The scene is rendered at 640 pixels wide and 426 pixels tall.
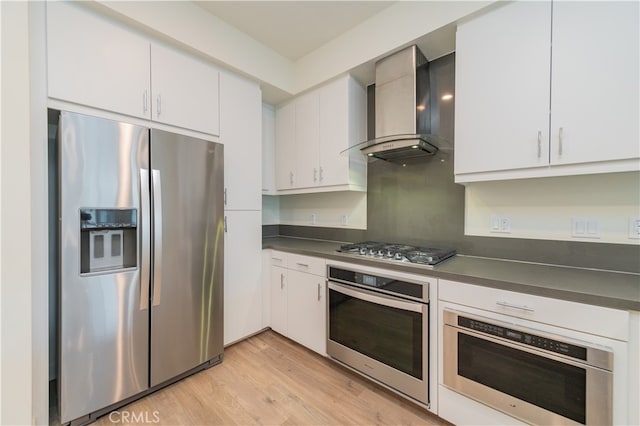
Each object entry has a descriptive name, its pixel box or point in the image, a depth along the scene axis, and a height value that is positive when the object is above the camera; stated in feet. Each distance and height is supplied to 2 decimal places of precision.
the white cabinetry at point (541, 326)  3.26 -1.70
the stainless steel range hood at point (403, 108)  6.04 +2.64
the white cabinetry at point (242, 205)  7.25 +0.17
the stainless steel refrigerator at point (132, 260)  4.56 -1.06
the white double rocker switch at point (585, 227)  4.66 -0.31
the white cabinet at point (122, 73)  4.68 +3.05
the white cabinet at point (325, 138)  7.39 +2.33
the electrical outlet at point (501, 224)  5.56 -0.30
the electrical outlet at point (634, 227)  4.32 -0.28
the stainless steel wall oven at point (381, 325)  4.91 -2.54
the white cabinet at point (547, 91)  3.80 +2.10
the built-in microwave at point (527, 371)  3.39 -2.48
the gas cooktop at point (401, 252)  5.19 -0.98
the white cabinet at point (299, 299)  6.76 -2.59
